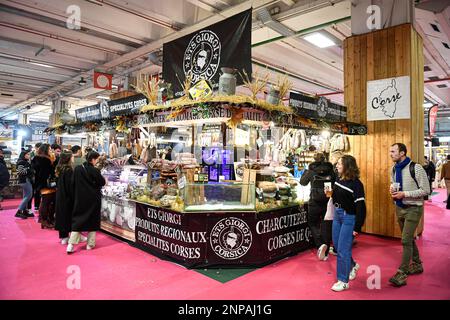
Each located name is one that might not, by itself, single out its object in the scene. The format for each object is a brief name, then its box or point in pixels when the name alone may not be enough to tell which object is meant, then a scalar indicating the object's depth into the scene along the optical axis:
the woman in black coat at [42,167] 6.68
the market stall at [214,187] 4.14
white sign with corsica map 5.83
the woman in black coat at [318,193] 4.76
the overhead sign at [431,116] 10.42
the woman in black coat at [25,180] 7.36
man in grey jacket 3.64
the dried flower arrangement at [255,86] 4.36
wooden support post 5.88
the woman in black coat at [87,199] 4.89
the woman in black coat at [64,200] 5.02
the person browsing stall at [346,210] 3.36
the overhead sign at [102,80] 10.07
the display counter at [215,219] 4.13
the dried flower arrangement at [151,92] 5.08
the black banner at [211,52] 5.37
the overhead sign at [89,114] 6.26
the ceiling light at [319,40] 8.22
